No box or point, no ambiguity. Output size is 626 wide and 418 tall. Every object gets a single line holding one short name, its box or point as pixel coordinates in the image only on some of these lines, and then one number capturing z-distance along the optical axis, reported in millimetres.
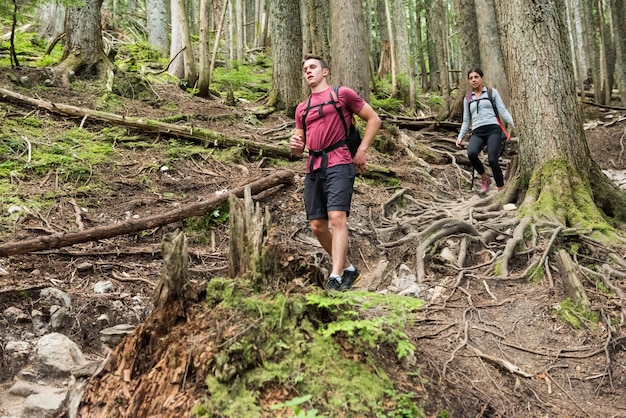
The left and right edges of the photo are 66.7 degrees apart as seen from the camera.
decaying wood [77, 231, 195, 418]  2414
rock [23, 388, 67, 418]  2617
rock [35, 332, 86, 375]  3163
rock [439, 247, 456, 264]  5445
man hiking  4406
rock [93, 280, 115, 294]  4414
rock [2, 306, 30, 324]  3784
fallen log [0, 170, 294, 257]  4453
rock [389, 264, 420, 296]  4989
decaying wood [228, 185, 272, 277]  3047
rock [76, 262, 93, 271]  4676
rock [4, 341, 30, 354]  3426
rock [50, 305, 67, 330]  3859
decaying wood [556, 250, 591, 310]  4246
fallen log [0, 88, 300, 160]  7574
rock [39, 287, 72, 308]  4062
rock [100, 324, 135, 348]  3680
